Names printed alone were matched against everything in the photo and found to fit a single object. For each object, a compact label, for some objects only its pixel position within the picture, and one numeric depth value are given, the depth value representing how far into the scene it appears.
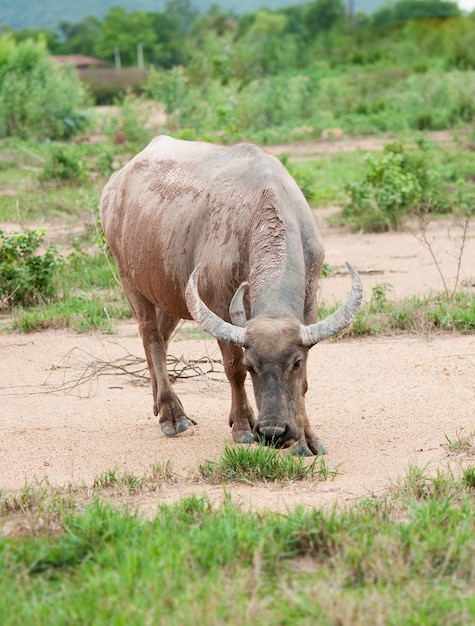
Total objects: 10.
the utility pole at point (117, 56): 146.37
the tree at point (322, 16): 152.62
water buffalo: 10.30
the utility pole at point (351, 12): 171.95
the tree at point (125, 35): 153.87
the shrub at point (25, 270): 19.48
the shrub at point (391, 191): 25.16
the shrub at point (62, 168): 33.91
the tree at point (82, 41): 162.75
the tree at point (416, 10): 167.00
